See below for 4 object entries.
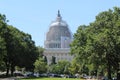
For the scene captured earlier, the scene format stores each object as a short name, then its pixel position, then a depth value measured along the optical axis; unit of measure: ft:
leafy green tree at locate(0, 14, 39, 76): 236.02
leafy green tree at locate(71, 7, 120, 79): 196.85
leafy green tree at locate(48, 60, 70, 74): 616.96
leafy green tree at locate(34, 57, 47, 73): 479.25
